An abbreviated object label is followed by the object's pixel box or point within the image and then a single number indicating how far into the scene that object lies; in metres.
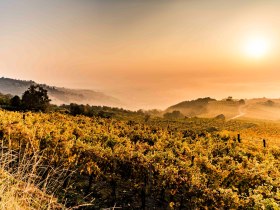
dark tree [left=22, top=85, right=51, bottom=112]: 35.74
